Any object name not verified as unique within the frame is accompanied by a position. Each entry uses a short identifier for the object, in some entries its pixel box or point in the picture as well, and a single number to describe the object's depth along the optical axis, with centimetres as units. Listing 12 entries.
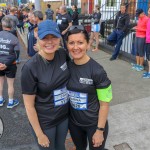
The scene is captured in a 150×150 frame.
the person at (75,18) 1029
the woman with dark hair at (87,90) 189
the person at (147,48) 546
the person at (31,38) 445
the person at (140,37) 577
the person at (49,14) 1325
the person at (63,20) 764
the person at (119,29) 682
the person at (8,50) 405
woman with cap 182
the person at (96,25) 874
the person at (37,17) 442
